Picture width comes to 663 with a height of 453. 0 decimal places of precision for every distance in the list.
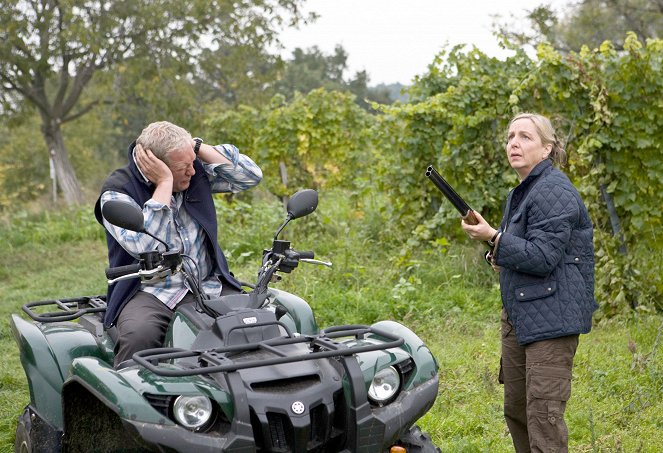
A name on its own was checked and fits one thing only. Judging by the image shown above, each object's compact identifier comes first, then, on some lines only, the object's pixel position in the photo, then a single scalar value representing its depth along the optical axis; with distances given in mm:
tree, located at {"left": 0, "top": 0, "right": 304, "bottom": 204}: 22922
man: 3750
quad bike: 2951
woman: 3680
